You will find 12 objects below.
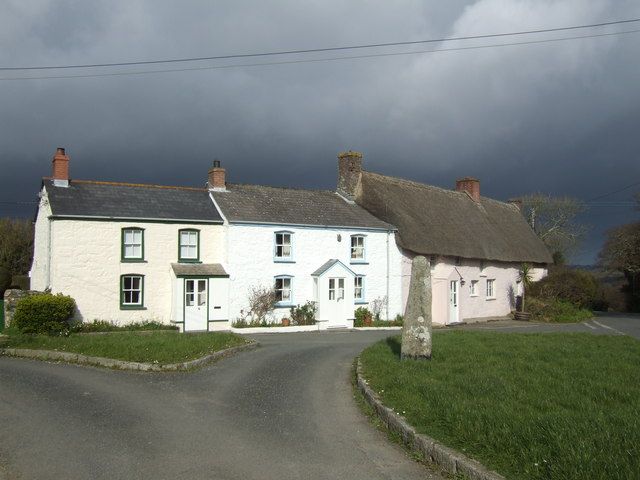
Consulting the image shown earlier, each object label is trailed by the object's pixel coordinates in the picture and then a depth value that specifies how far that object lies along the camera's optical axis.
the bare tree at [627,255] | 45.56
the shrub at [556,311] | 35.25
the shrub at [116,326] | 23.67
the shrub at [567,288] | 37.56
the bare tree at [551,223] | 64.44
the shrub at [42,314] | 21.67
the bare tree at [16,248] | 43.50
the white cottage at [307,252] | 27.41
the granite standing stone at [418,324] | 13.20
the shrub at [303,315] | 28.34
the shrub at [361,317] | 29.73
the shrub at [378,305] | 30.88
